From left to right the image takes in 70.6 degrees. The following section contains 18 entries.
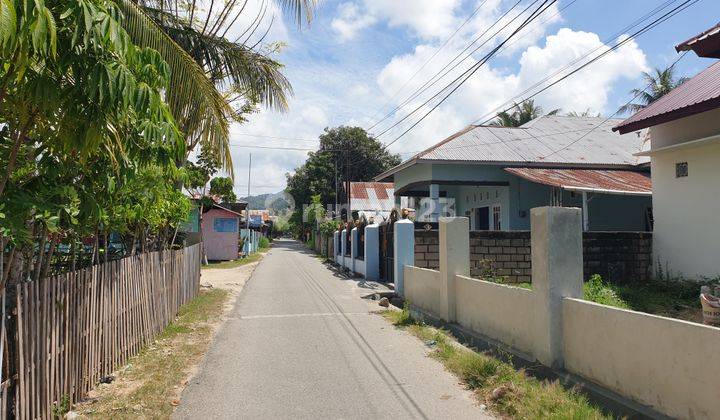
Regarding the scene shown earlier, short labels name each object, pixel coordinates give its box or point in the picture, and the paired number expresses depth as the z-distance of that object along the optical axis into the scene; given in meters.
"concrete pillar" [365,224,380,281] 17.34
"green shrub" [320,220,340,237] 35.72
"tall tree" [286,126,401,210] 49.78
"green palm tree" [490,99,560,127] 36.00
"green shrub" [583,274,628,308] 9.35
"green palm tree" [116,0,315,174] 6.70
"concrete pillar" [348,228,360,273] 20.18
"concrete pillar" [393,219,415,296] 12.44
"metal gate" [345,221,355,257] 22.42
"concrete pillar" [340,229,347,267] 23.55
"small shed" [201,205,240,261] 30.31
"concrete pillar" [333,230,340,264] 26.69
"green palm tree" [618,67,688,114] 31.03
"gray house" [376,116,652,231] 16.98
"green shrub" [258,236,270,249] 54.16
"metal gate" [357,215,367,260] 19.30
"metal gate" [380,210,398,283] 15.66
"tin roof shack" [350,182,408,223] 38.89
